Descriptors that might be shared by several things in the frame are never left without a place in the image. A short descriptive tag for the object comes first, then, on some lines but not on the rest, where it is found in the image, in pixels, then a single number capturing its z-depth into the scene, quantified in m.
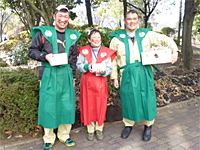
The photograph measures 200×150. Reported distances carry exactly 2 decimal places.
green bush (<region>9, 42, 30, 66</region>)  5.26
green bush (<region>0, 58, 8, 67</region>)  6.37
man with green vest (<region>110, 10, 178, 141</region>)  3.18
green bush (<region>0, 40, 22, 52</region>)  9.51
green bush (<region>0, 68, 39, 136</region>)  3.17
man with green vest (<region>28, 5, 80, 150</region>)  2.84
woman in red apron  3.10
